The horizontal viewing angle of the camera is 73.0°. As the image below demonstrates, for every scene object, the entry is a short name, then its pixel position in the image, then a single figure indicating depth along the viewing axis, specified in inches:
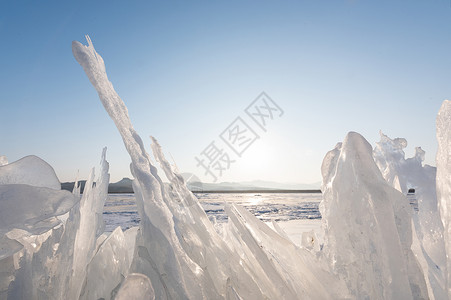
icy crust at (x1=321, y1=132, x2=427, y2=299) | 36.5
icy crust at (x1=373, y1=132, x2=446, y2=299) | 52.5
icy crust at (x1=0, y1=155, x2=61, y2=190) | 40.6
